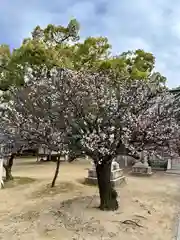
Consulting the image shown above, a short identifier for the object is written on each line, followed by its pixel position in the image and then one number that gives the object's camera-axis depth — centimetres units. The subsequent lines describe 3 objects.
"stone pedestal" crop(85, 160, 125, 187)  663
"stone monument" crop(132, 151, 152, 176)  852
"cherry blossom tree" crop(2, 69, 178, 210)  424
